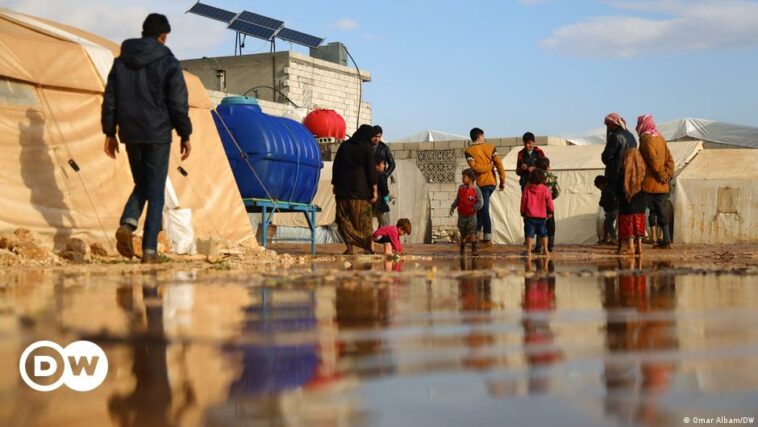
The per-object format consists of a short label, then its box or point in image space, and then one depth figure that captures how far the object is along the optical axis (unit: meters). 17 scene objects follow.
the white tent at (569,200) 25.14
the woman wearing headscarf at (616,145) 16.17
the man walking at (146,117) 10.23
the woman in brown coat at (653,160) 16.02
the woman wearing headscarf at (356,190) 15.20
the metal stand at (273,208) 15.96
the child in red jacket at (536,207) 15.20
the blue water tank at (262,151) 16.36
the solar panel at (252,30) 48.00
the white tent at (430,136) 42.22
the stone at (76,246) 11.04
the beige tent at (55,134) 11.36
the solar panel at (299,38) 48.49
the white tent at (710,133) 34.78
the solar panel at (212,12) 49.16
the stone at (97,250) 11.34
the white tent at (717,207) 23.48
